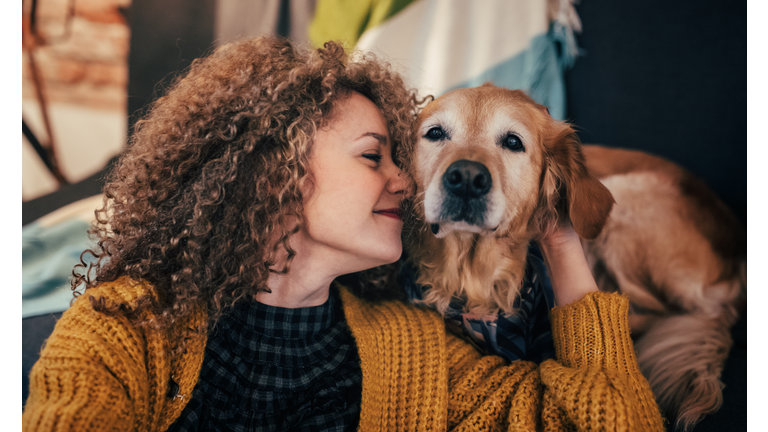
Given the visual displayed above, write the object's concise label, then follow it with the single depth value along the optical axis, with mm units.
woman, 611
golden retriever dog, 650
